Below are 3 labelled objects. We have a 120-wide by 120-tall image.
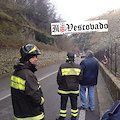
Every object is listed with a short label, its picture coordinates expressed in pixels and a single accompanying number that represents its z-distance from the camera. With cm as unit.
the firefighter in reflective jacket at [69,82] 376
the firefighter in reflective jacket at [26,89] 211
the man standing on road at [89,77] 464
